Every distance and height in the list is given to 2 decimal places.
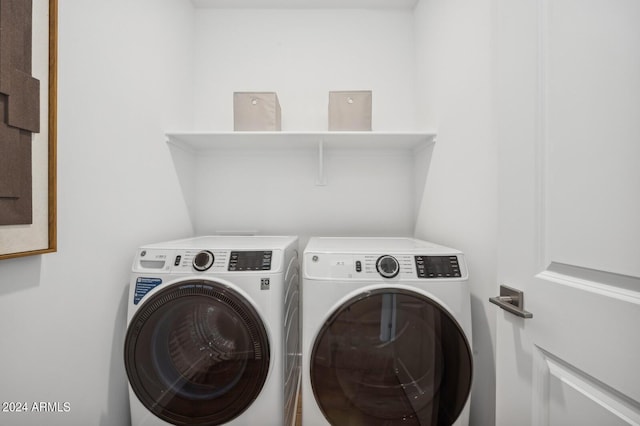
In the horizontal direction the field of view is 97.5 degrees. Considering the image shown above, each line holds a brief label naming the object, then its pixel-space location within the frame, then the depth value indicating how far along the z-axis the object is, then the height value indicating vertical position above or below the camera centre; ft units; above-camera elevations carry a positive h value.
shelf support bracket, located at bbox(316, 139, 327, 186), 5.76 +0.91
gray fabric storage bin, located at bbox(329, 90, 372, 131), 5.33 +1.92
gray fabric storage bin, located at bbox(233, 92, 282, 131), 5.34 +1.91
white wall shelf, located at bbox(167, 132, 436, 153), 5.28 +1.45
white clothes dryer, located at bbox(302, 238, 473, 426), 3.64 -1.80
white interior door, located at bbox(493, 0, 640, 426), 1.88 +0.03
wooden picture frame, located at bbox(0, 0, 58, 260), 2.81 +0.68
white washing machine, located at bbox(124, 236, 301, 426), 3.71 -1.72
